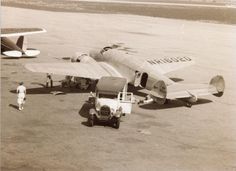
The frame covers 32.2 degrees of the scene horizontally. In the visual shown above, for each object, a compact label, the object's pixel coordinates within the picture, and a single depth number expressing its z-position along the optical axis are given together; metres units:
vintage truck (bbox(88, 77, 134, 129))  21.69
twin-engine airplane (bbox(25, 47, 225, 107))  25.02
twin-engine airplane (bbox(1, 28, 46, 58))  38.14
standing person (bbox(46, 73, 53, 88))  29.12
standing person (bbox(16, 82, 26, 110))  23.55
